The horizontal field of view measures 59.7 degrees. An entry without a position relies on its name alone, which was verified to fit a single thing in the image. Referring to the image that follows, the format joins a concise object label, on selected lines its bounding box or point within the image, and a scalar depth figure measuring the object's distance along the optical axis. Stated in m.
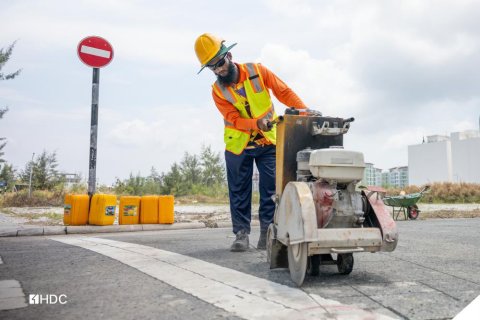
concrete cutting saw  2.72
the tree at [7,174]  41.50
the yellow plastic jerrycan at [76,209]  7.43
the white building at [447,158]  65.61
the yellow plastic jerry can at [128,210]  7.85
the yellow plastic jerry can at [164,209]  8.06
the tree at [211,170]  35.72
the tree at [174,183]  27.52
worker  4.25
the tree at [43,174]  23.80
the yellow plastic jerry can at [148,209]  8.00
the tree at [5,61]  17.69
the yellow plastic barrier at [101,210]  7.49
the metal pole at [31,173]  17.37
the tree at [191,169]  36.10
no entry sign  8.11
